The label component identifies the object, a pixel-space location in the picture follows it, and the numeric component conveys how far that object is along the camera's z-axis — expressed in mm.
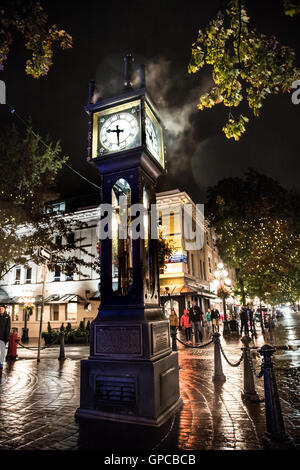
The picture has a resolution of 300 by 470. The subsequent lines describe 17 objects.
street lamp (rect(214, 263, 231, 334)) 21402
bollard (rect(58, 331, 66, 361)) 10961
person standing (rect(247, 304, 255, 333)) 17992
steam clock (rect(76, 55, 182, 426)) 4000
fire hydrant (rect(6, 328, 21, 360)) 11703
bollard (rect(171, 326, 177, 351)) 8727
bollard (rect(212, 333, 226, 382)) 6767
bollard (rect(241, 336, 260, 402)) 5179
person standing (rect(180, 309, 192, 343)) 15200
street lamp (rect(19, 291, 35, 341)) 23094
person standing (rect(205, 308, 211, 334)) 22670
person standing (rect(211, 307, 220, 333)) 18891
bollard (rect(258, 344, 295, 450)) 3195
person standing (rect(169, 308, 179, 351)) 15233
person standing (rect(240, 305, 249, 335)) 16412
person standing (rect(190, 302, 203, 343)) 14681
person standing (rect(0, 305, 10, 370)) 8880
